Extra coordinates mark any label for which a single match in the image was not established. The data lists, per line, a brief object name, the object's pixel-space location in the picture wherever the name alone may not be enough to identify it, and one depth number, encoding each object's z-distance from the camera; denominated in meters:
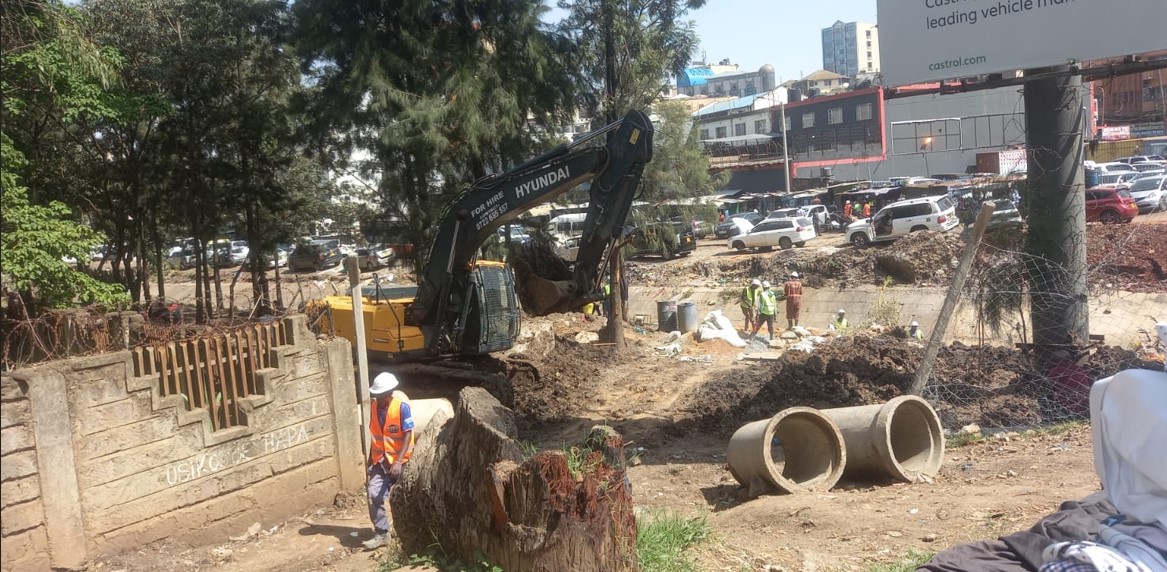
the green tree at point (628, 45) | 18.31
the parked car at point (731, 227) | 38.19
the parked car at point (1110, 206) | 28.03
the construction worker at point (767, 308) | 19.48
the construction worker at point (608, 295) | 18.50
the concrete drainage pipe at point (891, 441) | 8.38
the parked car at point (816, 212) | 40.81
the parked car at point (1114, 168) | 38.57
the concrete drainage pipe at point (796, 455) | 8.30
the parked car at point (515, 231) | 20.08
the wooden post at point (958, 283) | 9.05
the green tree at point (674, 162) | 20.30
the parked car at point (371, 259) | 37.25
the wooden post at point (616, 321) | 18.39
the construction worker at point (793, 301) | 21.61
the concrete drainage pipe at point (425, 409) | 10.10
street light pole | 52.70
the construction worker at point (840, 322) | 21.26
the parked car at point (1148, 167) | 38.09
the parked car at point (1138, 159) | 42.66
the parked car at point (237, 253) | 41.47
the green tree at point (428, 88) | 16.94
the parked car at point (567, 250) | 17.77
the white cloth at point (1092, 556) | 3.74
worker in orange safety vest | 7.57
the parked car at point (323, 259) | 35.46
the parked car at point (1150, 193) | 30.09
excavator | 11.91
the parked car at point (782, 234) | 35.16
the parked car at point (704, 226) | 23.13
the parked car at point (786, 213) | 38.97
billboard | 11.87
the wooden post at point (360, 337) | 9.11
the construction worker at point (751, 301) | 20.03
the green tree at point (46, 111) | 9.80
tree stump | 5.33
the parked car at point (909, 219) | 31.16
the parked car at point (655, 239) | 20.48
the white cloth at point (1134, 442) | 3.85
